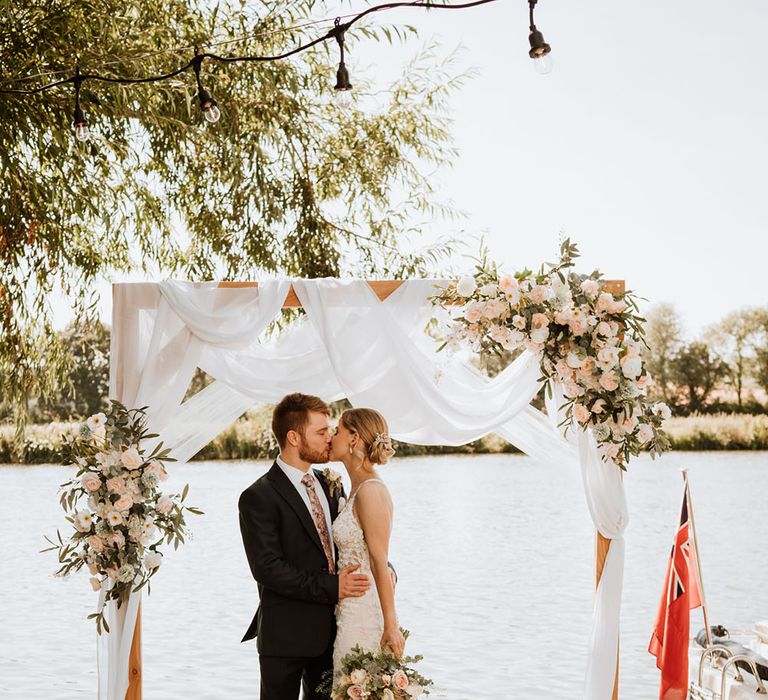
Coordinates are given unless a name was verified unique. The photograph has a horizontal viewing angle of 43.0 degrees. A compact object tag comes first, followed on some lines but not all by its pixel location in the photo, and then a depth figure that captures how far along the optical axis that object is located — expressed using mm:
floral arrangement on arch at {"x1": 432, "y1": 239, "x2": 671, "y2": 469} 3998
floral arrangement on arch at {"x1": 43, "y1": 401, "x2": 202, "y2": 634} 3947
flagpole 4391
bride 3514
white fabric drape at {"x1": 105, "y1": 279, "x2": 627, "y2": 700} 4242
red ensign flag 4375
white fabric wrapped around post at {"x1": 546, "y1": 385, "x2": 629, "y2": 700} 4242
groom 3539
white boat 3936
